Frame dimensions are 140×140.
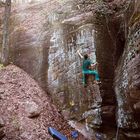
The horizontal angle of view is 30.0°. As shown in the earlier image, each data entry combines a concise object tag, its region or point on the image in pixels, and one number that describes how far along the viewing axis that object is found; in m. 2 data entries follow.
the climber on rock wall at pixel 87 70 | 10.73
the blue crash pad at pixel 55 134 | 9.81
